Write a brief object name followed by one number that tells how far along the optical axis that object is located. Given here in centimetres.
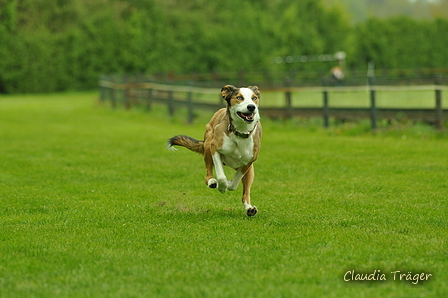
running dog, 1570
